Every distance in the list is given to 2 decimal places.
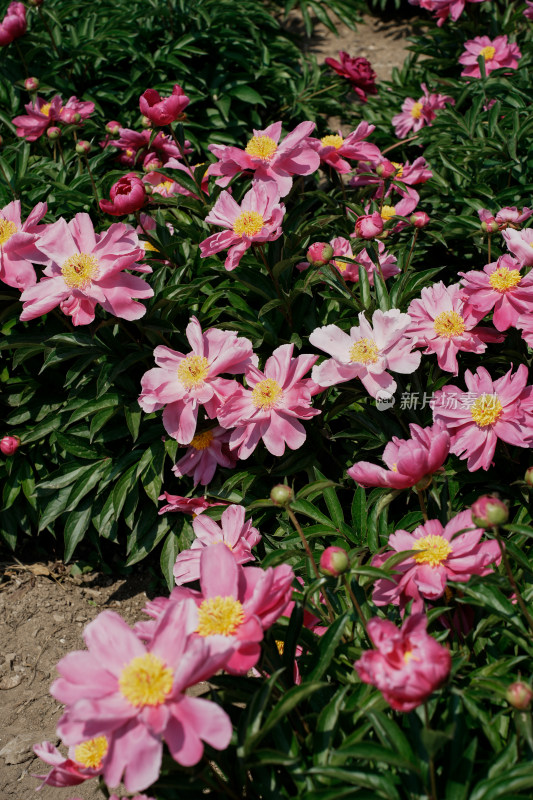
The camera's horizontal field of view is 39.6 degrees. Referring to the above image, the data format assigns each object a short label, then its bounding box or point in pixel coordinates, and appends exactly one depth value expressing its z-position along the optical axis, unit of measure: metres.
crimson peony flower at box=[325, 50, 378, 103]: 3.28
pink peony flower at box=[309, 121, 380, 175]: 2.43
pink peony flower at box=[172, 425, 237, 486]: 2.10
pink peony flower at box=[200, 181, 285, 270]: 2.01
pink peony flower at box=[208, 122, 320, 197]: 2.14
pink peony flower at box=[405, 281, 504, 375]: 1.92
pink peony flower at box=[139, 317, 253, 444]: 1.89
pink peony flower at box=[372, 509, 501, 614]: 1.41
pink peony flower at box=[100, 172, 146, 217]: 2.12
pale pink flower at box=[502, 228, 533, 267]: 1.83
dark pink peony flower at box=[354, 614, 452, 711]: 1.03
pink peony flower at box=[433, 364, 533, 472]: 1.74
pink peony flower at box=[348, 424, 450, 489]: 1.46
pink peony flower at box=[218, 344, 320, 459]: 1.86
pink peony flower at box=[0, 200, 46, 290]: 2.02
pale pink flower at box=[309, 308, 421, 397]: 1.79
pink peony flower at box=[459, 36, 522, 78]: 3.44
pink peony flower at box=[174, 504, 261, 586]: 1.65
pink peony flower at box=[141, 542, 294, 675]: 1.19
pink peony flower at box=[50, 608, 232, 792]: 1.06
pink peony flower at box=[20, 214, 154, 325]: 1.91
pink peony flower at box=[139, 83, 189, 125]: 2.29
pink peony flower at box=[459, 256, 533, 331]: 1.89
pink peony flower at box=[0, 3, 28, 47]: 2.99
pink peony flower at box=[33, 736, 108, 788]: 1.29
